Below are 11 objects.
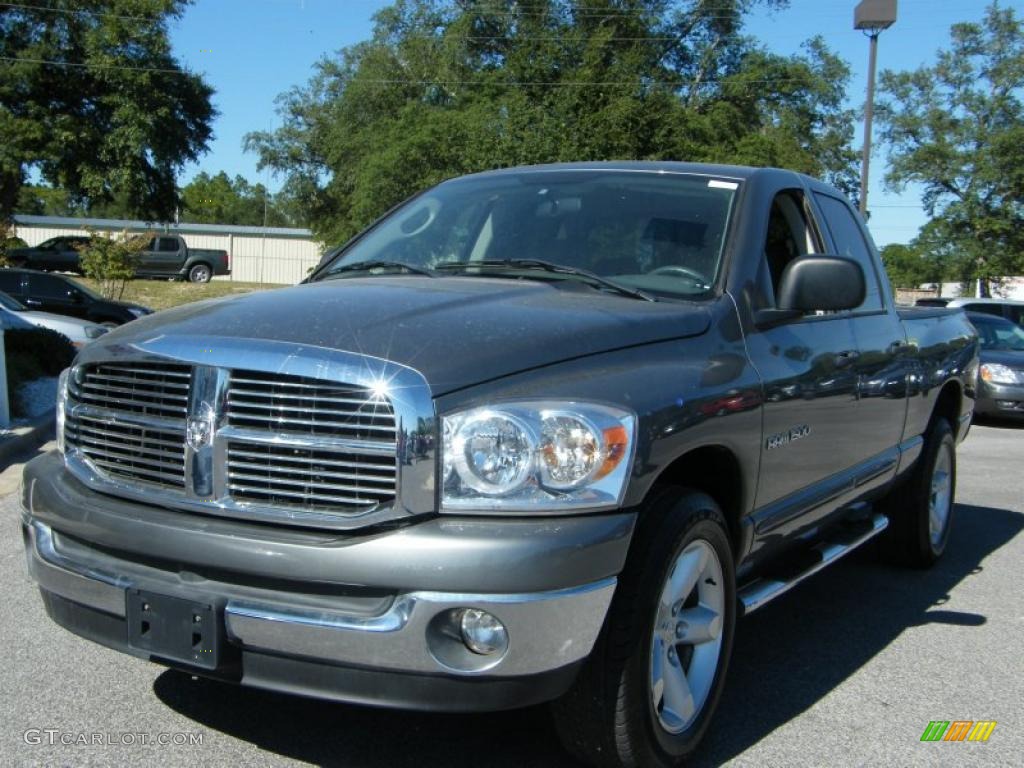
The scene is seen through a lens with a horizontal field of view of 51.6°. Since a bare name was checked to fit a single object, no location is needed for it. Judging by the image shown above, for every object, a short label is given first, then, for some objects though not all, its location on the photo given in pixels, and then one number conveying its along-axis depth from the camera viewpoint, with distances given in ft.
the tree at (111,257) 83.25
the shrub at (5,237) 84.28
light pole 66.69
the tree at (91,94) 100.27
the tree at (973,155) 128.36
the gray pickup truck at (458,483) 8.69
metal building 188.55
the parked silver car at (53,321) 46.69
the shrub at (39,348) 38.99
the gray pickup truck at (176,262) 127.65
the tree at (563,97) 98.99
